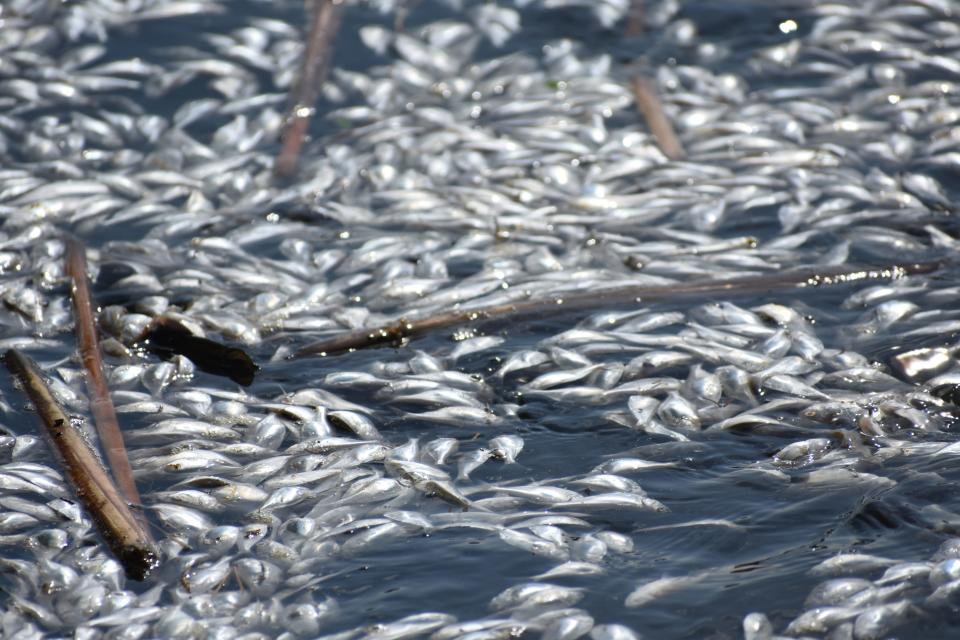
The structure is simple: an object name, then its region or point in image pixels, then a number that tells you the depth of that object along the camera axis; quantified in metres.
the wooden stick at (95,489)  7.91
